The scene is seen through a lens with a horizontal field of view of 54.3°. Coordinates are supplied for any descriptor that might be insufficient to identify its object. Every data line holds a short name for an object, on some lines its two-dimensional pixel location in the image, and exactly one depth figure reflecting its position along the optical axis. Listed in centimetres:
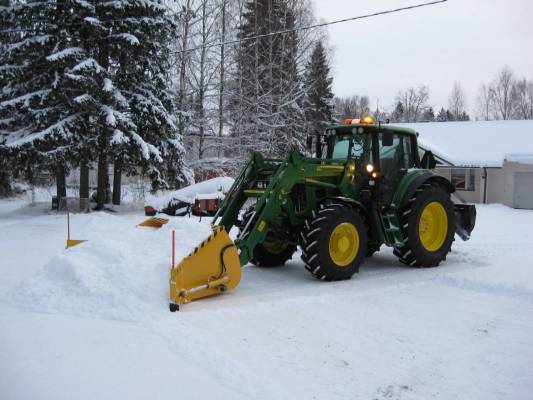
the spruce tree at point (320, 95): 3181
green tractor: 696
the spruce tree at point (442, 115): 7162
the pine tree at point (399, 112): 7316
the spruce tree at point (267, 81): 2675
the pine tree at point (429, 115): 7068
